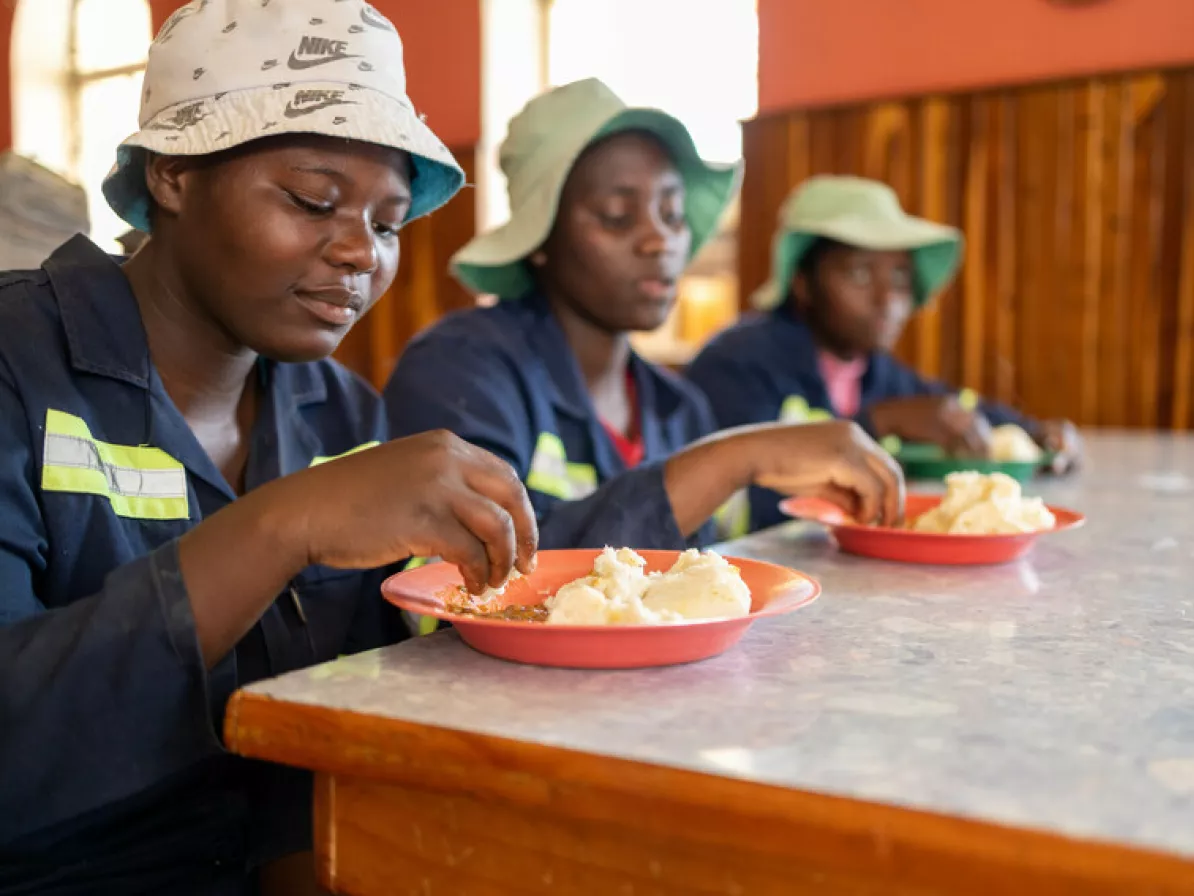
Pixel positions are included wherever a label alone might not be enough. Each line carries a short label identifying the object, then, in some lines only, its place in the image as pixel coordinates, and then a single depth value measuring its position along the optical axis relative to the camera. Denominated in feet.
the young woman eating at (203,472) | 2.58
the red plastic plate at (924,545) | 4.24
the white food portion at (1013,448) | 7.53
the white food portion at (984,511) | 4.34
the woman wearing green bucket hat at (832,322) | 8.77
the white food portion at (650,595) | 2.75
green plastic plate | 6.98
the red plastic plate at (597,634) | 2.67
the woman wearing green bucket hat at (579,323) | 5.15
